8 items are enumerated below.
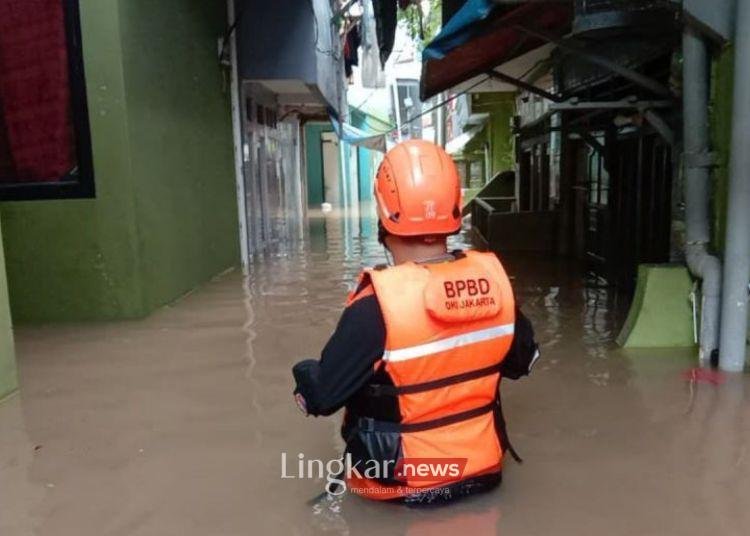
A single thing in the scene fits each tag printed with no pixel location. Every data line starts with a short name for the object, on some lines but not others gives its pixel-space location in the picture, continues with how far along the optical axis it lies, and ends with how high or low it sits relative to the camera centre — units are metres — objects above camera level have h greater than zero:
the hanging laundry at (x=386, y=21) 9.13 +2.44
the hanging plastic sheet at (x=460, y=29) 4.47 +1.13
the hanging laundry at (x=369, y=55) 15.10 +3.50
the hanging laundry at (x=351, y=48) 16.28 +3.70
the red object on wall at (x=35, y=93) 5.72 +0.99
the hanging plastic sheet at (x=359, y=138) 15.00 +1.40
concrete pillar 3.94 -0.25
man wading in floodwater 2.18 -0.53
